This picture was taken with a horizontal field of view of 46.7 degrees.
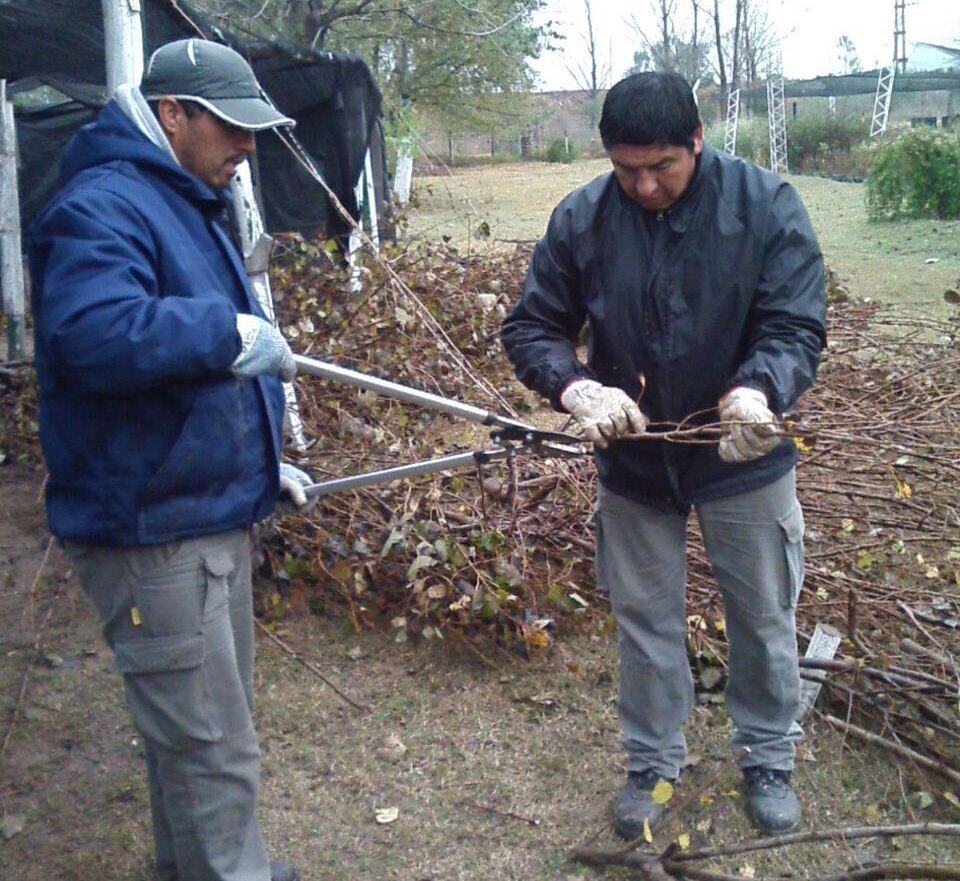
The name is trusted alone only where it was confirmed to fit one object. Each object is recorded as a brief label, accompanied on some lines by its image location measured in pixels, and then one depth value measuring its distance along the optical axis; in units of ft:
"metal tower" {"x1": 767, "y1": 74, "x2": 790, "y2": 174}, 86.53
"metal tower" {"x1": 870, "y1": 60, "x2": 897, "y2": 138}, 96.12
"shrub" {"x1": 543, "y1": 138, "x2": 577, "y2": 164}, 123.65
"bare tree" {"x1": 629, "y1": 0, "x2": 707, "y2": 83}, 145.18
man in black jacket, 8.24
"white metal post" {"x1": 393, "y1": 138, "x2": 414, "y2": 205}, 59.69
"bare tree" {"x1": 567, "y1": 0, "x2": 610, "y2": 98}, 177.66
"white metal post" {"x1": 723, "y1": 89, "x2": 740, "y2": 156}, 85.63
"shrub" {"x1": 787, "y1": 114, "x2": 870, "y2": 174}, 97.71
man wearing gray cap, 6.34
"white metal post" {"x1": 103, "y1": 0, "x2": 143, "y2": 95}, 14.07
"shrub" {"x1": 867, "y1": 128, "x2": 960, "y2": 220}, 50.08
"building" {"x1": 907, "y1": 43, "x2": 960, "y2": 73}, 154.10
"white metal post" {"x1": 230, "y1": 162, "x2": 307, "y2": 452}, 13.35
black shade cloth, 20.22
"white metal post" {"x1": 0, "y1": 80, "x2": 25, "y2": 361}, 24.76
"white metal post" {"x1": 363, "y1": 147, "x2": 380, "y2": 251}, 24.00
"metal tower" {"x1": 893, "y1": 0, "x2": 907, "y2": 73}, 144.11
